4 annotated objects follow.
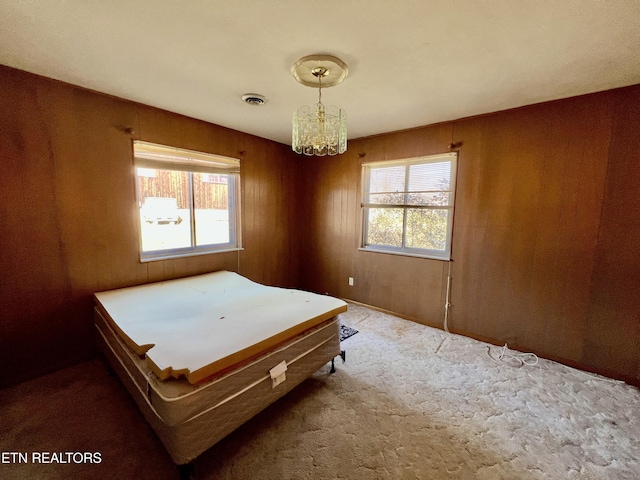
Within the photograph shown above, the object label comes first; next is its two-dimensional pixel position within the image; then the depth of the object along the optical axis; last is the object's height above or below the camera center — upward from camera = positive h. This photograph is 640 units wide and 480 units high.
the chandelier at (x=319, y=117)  1.68 +0.69
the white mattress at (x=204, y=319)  1.35 -0.78
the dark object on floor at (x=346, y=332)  2.77 -1.34
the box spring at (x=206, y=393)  1.20 -1.01
